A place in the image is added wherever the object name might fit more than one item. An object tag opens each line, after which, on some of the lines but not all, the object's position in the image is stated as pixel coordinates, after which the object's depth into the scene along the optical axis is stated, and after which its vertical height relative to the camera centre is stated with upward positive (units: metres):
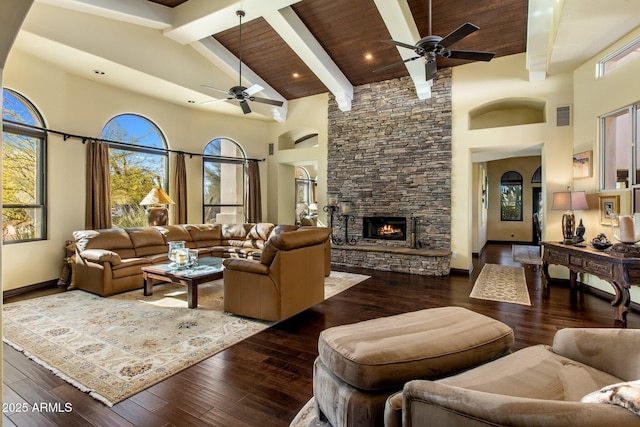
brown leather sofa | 4.62 -0.67
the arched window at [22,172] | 4.78 +0.65
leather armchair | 3.50 -0.80
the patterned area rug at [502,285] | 4.61 -1.30
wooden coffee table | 4.03 -0.85
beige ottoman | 1.58 -0.79
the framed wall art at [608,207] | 4.45 +0.01
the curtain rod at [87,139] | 4.89 +1.36
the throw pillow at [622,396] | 0.83 -0.53
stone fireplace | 6.49 +0.97
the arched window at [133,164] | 6.28 +1.02
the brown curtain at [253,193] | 8.56 +0.48
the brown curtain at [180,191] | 7.16 +0.46
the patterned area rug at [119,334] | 2.47 -1.27
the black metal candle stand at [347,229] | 7.62 -0.47
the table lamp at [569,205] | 4.84 +0.05
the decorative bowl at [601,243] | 4.09 -0.46
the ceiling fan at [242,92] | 4.93 +1.91
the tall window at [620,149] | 4.23 +0.86
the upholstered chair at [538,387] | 0.88 -0.74
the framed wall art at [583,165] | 4.97 +0.72
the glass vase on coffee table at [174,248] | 4.63 -0.56
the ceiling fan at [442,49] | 3.30 +1.86
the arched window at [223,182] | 8.03 +0.77
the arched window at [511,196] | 11.23 +0.45
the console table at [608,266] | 3.57 -0.74
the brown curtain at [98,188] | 5.66 +0.44
